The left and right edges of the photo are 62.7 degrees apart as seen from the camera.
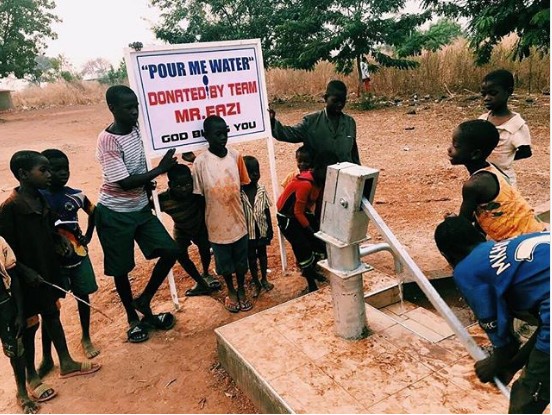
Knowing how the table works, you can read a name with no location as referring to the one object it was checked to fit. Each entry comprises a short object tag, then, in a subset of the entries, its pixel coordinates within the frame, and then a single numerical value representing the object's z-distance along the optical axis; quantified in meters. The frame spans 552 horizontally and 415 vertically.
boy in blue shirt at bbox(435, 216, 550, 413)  1.50
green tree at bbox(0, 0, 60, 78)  22.70
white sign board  3.01
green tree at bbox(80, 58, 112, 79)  86.75
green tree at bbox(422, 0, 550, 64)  7.25
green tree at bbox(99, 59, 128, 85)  29.19
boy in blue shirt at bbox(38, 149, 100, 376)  2.66
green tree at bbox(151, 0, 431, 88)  12.17
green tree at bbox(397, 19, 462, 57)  12.00
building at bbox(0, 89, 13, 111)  25.17
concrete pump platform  1.92
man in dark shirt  3.25
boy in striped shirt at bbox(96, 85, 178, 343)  2.71
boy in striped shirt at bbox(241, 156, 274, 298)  3.28
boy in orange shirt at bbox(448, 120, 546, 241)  2.11
